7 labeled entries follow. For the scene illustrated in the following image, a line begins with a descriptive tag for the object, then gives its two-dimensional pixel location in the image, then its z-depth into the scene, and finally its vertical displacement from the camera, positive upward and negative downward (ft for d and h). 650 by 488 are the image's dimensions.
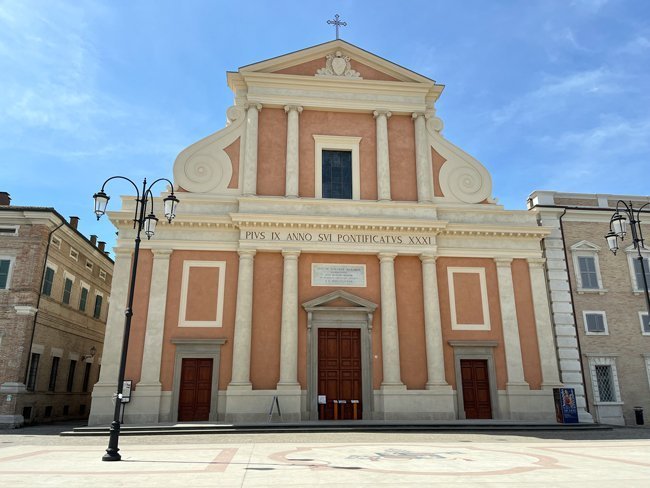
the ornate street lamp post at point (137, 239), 33.96 +12.25
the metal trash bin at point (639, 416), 69.31 -5.10
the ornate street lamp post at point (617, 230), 45.68 +13.90
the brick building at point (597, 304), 71.10 +11.25
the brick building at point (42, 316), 70.74 +9.81
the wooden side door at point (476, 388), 67.67 -1.25
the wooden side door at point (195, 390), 63.52 -1.53
